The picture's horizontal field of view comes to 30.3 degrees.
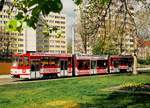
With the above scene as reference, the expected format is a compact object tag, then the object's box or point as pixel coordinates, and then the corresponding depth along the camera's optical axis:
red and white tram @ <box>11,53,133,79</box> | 30.48
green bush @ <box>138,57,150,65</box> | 78.34
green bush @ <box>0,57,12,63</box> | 41.68
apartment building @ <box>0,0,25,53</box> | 76.06
